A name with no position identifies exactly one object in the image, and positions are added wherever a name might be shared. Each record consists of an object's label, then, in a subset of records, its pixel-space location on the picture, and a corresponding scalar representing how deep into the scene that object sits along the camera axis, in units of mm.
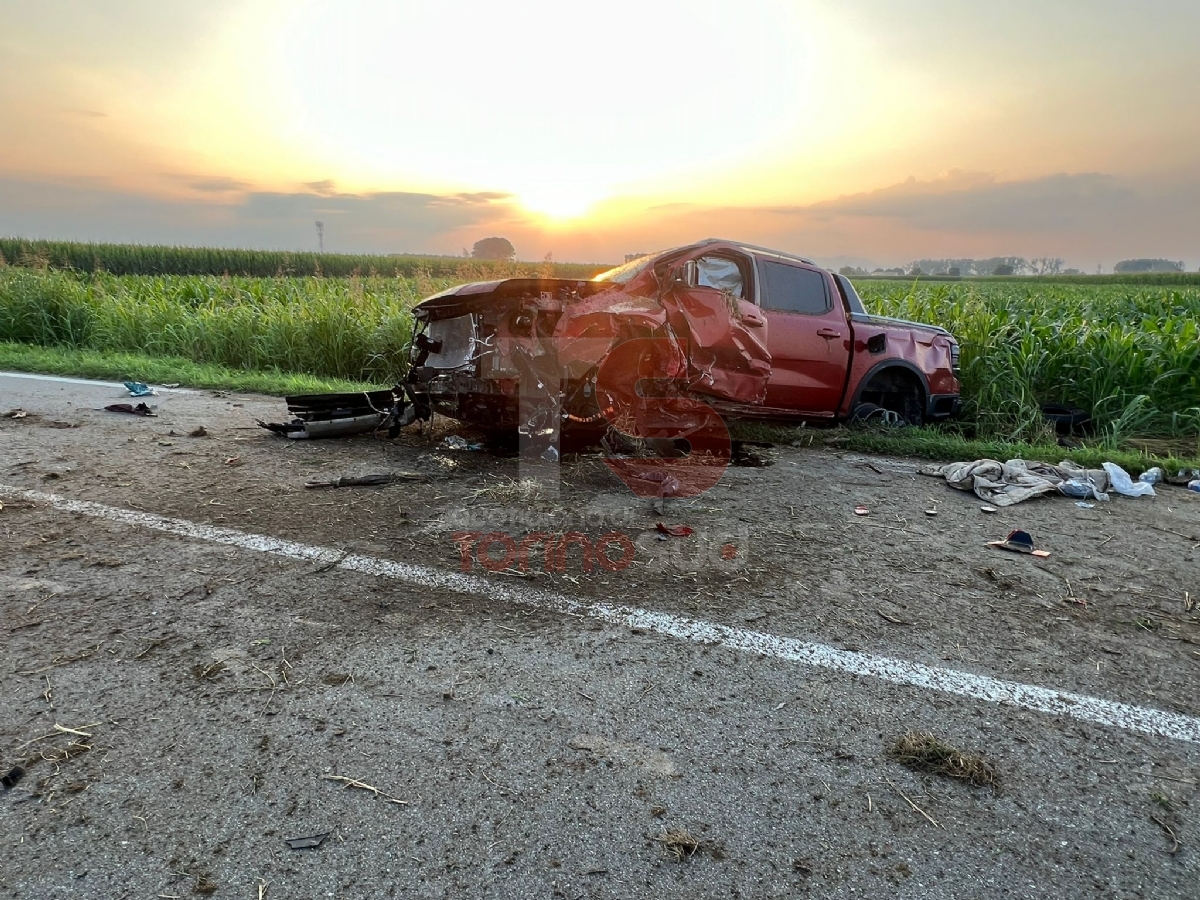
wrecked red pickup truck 5258
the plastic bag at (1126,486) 5527
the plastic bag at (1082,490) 5418
